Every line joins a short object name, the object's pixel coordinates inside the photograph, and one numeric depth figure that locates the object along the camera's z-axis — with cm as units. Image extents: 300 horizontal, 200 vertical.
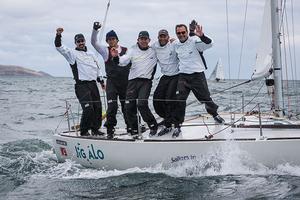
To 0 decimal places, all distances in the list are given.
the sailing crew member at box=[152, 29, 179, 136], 1689
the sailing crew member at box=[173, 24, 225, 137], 1642
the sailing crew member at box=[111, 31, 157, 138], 1706
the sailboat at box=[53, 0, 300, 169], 1512
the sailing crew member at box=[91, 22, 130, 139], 1788
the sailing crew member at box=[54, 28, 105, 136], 1805
